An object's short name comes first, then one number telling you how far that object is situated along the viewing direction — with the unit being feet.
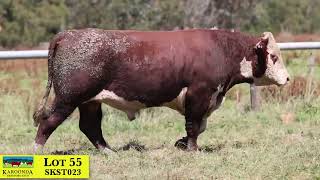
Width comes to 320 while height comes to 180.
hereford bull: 46.11
